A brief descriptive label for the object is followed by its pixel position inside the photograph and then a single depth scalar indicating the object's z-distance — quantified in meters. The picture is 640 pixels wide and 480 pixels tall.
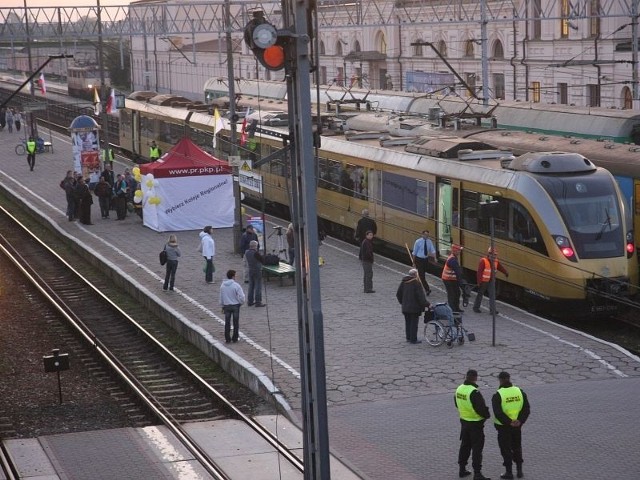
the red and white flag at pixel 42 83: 58.56
